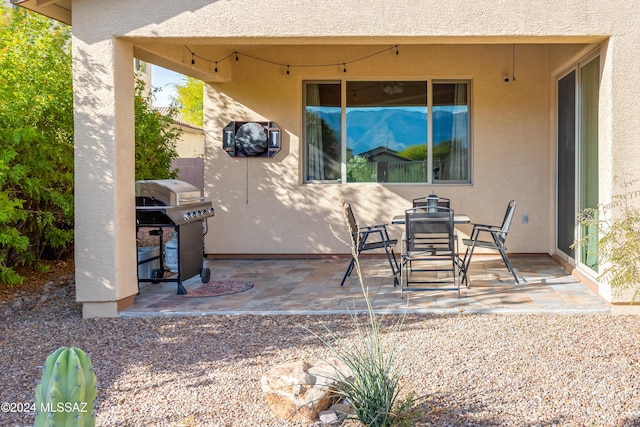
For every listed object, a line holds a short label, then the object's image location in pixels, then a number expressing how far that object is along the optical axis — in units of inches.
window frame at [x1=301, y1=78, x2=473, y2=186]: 384.2
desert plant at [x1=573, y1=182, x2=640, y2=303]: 224.1
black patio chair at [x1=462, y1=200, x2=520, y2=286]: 291.9
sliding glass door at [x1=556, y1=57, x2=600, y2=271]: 273.6
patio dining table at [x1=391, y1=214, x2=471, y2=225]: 290.4
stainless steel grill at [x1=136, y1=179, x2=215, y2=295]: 276.5
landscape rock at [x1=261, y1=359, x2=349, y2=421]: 146.4
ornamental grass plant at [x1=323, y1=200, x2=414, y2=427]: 139.0
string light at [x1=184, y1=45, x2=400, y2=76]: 382.3
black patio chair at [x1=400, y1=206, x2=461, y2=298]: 270.8
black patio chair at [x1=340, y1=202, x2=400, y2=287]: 295.9
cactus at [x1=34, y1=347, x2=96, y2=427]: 108.9
